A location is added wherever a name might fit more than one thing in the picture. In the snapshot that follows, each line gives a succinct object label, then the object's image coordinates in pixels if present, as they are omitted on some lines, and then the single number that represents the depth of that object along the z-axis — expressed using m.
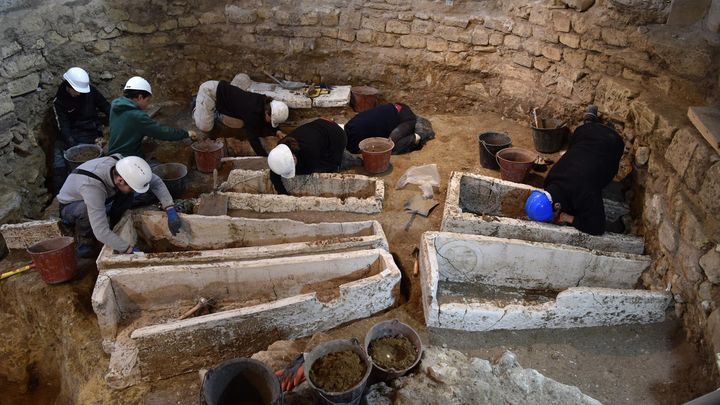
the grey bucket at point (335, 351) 3.04
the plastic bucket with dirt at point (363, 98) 7.50
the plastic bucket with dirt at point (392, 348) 3.41
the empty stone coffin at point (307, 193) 5.23
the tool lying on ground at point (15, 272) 4.62
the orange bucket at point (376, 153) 5.99
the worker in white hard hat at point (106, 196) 4.40
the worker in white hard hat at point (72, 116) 6.27
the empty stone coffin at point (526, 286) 4.01
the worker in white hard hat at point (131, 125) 5.67
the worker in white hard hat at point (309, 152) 5.22
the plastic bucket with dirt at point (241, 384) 2.97
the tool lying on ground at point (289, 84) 7.76
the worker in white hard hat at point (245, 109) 6.34
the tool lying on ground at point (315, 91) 7.48
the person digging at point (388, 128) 6.48
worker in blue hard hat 4.61
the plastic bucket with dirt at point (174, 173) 5.75
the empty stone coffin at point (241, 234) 4.52
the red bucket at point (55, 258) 4.45
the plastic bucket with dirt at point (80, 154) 5.94
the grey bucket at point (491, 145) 6.14
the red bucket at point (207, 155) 6.15
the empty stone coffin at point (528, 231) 4.62
